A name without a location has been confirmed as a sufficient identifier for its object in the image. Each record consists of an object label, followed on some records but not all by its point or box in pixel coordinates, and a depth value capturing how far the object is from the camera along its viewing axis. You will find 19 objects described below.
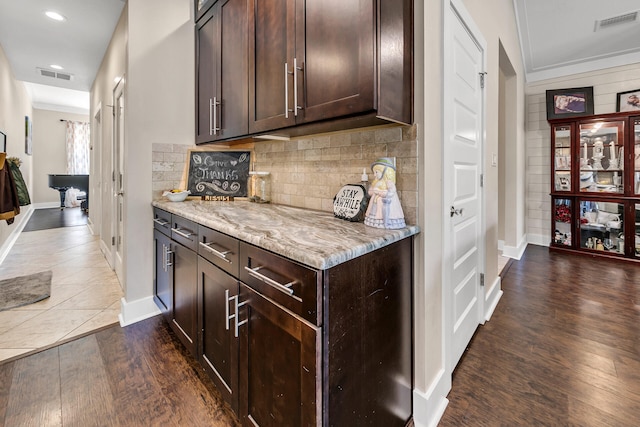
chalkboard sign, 2.48
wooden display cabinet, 3.57
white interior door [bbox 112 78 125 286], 2.80
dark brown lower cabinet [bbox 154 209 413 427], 0.88
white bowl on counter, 2.23
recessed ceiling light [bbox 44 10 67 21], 2.89
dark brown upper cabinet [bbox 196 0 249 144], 1.83
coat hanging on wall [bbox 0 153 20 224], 2.89
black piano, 7.34
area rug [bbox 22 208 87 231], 5.75
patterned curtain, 8.78
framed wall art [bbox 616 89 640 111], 3.75
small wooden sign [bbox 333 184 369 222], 1.40
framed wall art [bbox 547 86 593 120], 4.05
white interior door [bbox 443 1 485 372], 1.47
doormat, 2.51
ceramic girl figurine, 1.22
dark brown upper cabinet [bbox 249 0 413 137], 1.11
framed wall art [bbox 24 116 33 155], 6.04
